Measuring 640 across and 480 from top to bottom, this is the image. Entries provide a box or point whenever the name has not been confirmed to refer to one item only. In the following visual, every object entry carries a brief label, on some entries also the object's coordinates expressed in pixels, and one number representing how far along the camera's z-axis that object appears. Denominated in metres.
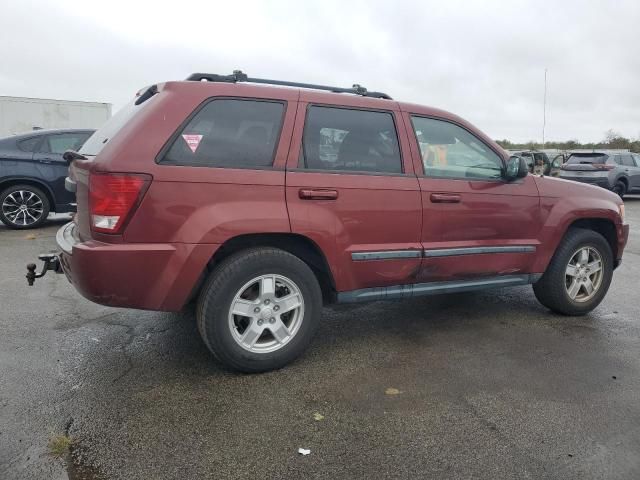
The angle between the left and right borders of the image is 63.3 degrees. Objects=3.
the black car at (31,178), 7.91
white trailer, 16.86
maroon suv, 2.94
